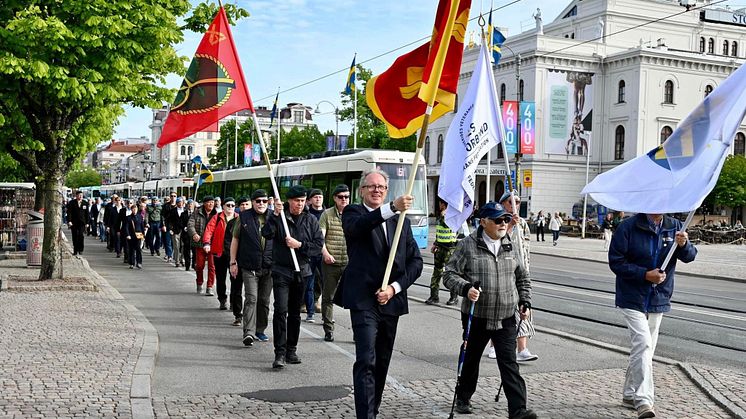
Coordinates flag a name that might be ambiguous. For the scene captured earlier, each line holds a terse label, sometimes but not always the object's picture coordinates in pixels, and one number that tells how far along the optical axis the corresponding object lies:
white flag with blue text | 7.77
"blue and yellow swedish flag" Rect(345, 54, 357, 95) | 41.81
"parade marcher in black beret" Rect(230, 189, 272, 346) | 9.97
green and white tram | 24.62
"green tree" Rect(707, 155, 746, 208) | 55.69
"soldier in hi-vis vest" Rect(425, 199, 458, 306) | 13.70
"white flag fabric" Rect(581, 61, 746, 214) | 6.43
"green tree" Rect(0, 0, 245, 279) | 13.72
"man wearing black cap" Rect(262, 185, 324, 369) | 8.70
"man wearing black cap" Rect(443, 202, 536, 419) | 6.43
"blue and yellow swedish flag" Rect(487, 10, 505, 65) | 31.33
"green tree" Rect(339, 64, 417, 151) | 67.62
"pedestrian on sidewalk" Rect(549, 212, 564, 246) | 41.87
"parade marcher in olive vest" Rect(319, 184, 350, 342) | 10.81
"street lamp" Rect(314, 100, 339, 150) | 63.01
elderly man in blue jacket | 6.74
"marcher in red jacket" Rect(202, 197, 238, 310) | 12.86
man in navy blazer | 5.93
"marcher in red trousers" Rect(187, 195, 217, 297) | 15.24
